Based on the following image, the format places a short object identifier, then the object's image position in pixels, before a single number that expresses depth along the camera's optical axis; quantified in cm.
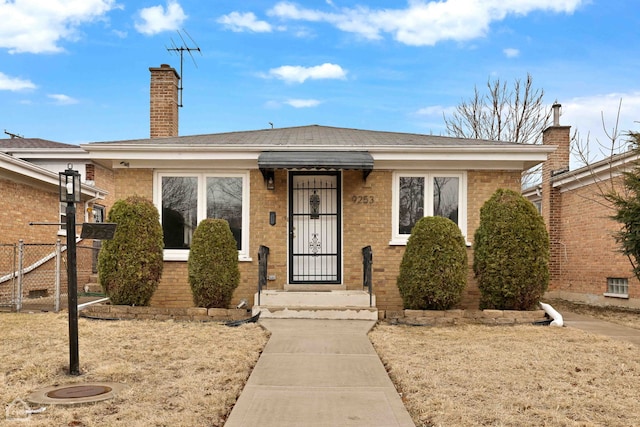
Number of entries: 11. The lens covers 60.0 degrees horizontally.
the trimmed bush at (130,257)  913
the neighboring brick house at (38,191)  1295
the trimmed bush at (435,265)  887
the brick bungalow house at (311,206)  1042
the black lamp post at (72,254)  540
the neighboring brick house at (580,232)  1351
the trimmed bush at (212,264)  901
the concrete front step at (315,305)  911
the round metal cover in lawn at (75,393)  446
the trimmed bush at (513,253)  902
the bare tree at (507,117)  2883
